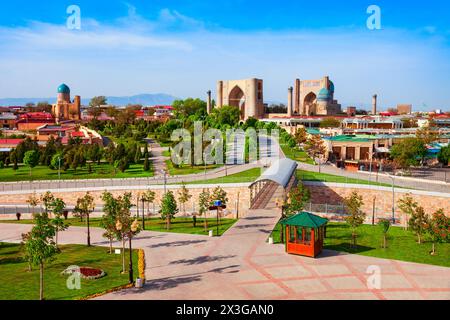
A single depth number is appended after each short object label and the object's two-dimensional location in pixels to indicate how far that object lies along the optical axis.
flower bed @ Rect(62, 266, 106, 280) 20.16
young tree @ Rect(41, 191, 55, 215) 31.36
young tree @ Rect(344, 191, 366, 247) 25.36
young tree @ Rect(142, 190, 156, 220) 33.84
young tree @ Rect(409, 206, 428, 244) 24.92
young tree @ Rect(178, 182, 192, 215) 32.88
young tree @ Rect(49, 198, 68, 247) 27.96
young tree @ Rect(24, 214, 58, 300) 18.25
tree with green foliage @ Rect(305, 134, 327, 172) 57.09
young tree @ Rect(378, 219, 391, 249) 24.88
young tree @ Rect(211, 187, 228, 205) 31.56
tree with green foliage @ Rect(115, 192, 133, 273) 21.09
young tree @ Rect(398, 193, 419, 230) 29.26
